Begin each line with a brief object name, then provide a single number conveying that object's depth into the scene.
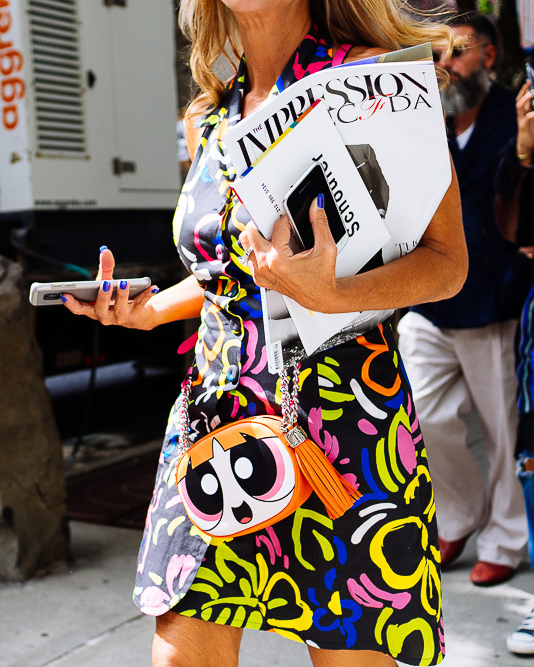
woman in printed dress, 1.50
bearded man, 3.37
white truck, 5.10
